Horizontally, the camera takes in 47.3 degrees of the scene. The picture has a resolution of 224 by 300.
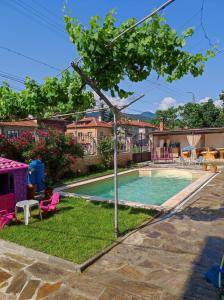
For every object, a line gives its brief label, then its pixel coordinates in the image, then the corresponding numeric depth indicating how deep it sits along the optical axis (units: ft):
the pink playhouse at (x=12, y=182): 29.63
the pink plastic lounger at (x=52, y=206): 29.10
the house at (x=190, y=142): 91.09
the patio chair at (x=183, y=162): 78.42
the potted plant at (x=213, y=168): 62.46
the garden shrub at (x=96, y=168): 64.95
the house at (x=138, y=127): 174.13
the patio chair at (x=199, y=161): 77.72
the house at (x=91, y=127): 136.26
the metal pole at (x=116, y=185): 23.06
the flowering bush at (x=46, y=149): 43.96
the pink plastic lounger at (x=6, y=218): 25.80
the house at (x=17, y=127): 107.80
